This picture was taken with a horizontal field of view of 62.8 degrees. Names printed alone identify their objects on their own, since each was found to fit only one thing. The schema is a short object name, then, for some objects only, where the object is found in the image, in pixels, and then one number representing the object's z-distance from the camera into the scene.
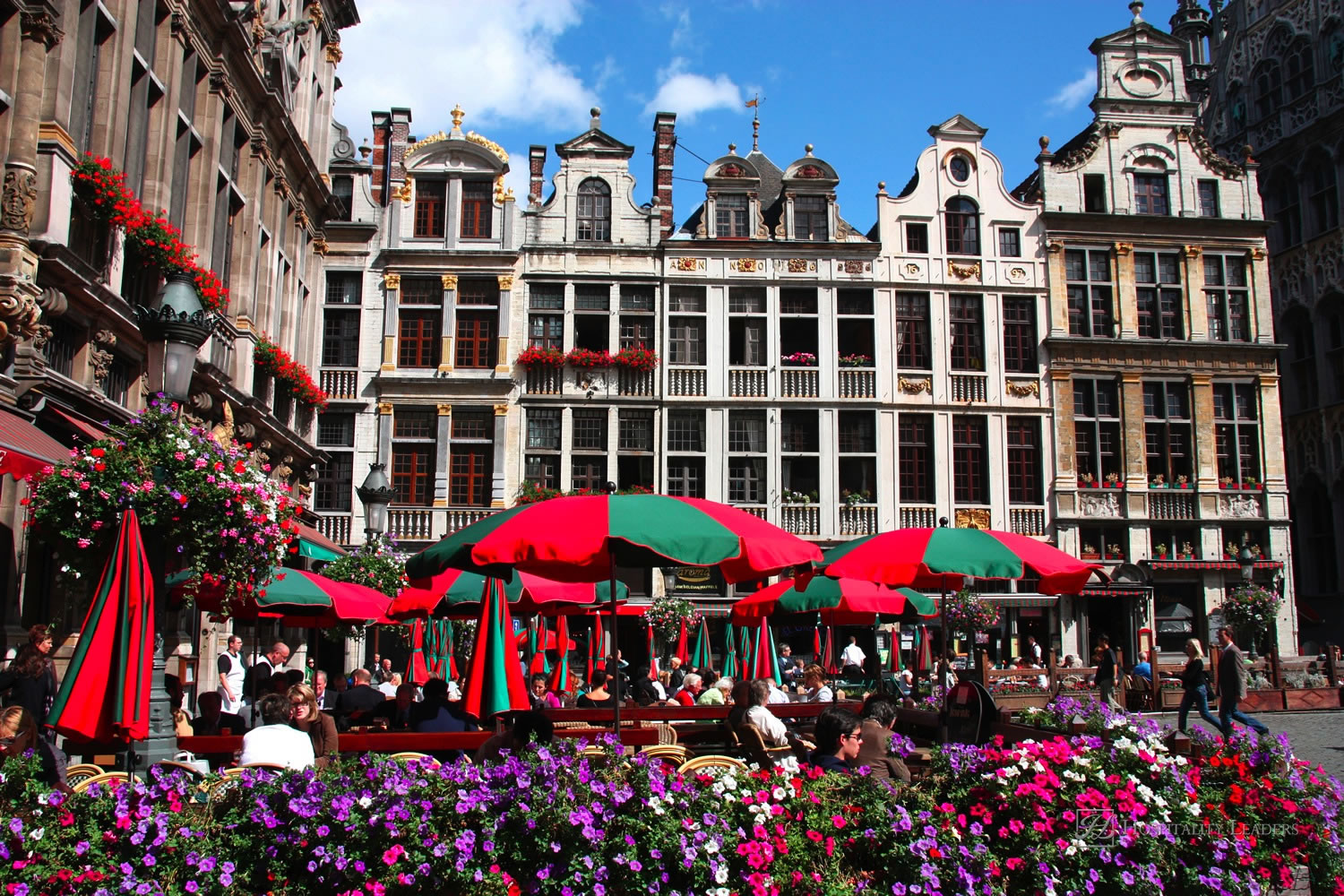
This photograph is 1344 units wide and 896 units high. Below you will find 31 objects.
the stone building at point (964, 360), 30.02
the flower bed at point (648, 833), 4.99
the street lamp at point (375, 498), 18.38
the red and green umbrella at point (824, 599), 14.04
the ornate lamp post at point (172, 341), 8.53
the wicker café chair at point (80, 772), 6.37
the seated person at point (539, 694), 14.05
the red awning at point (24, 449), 9.69
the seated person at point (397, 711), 12.05
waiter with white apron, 13.33
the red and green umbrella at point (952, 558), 9.65
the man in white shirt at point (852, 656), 23.25
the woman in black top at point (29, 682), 8.73
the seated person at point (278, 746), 6.77
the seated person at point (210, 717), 10.89
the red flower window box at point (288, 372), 20.69
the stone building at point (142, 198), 11.88
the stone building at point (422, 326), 28.81
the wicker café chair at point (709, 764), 6.01
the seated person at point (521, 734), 6.25
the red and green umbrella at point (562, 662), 17.98
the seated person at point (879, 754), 6.97
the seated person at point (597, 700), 15.13
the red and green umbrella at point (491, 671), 9.62
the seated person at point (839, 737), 6.94
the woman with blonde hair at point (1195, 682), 14.99
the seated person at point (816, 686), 14.96
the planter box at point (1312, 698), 22.05
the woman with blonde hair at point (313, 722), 7.90
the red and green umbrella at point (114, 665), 6.66
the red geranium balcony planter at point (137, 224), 13.09
